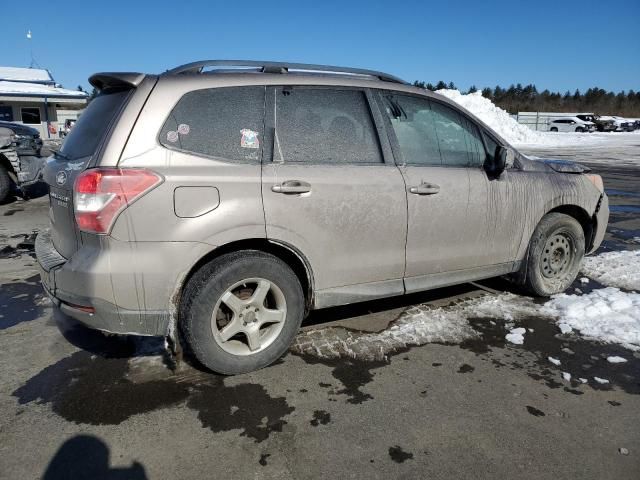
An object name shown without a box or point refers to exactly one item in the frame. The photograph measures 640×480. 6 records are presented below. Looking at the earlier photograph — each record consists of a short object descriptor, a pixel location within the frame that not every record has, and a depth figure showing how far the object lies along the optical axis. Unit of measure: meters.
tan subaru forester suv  2.77
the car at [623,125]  46.75
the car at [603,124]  45.97
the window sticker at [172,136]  2.86
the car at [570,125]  44.53
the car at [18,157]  8.96
